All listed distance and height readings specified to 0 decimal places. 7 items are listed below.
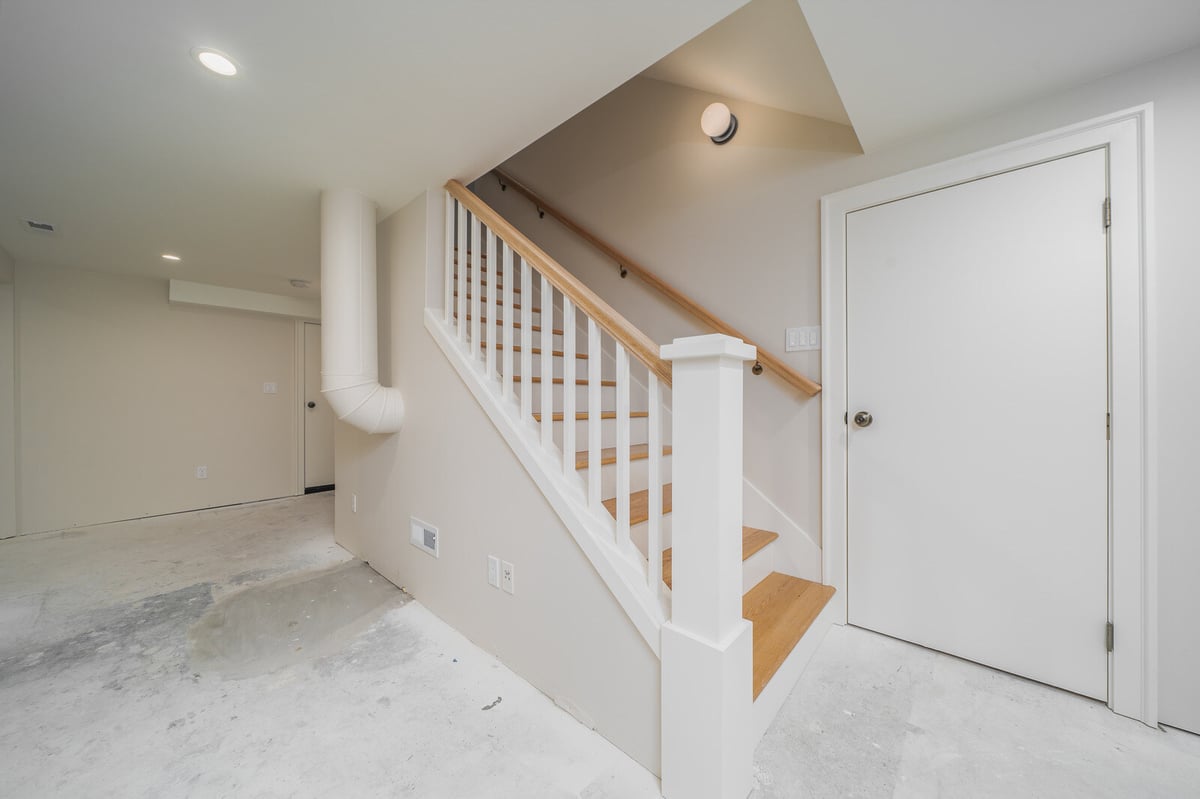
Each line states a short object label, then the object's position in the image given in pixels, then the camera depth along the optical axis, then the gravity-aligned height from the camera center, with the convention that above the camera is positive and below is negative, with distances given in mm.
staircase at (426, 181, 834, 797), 982 -279
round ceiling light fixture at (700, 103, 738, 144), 2016 +1274
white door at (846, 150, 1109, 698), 1354 -95
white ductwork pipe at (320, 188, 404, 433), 2115 +392
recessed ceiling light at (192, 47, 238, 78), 1289 +1022
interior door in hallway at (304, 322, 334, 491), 4461 -291
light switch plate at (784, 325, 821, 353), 1825 +237
